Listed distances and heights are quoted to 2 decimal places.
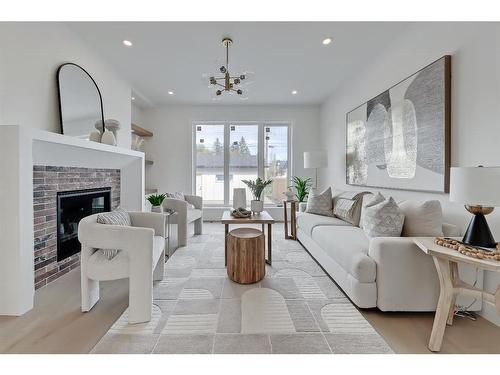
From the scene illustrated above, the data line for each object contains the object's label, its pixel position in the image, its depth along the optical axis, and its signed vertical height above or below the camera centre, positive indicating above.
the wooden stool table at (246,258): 2.37 -0.74
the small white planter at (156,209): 3.38 -0.37
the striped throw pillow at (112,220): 1.87 -0.31
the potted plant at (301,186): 5.13 -0.06
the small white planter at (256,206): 3.21 -0.31
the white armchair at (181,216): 3.61 -0.51
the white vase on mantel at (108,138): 2.93 +0.54
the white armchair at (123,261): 1.75 -0.59
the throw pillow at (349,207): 3.12 -0.32
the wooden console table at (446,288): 1.40 -0.64
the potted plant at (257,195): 3.22 -0.16
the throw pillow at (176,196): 4.05 -0.22
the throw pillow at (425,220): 2.02 -0.31
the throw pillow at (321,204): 3.68 -0.32
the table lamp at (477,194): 1.39 -0.06
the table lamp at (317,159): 4.42 +0.44
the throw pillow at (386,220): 2.09 -0.32
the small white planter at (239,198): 3.27 -0.20
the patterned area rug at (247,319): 1.51 -1.01
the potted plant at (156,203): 3.39 -0.29
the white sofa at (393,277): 1.83 -0.72
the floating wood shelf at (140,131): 4.73 +1.07
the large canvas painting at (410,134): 2.19 +0.55
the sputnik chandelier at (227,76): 2.73 +1.23
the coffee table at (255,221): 2.79 -0.44
